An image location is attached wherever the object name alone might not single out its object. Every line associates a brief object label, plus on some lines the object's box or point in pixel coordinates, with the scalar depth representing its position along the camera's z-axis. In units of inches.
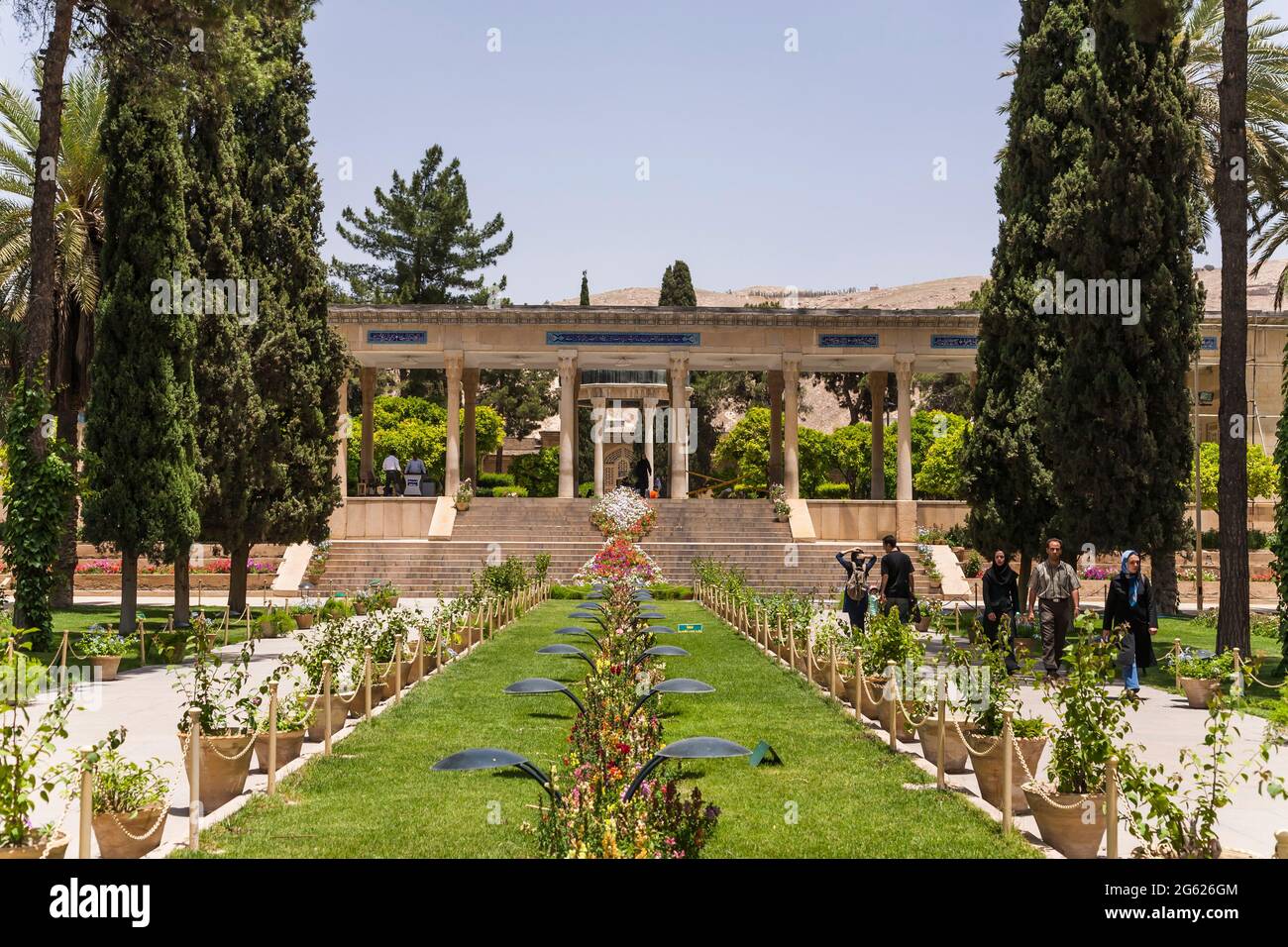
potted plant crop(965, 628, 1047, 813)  352.2
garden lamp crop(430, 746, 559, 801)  277.7
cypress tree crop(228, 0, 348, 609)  900.0
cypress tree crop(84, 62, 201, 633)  730.8
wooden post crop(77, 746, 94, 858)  257.1
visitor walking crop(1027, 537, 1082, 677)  612.1
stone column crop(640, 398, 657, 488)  2306.8
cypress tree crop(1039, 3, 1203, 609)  823.1
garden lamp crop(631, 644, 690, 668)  530.0
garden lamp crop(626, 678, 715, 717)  389.4
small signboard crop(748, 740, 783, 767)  415.8
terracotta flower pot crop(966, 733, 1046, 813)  350.9
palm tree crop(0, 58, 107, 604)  1044.5
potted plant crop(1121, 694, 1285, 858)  251.0
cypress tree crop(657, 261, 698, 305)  2815.0
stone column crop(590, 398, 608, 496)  2304.4
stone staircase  1289.4
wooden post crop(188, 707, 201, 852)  302.5
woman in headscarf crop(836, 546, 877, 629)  748.6
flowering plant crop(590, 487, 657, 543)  1381.6
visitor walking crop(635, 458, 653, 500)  1660.9
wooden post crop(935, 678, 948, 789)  381.7
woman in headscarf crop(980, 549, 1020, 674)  648.4
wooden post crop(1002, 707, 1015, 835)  323.3
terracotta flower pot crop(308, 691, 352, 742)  462.0
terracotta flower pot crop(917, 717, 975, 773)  409.4
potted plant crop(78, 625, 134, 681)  645.3
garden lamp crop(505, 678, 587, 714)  374.3
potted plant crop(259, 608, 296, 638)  886.1
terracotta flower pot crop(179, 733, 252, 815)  351.9
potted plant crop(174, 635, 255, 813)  353.1
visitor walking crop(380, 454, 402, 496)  1769.2
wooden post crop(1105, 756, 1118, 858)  280.4
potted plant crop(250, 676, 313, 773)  403.2
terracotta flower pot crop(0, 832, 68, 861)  241.3
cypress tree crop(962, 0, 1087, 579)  931.3
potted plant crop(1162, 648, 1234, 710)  558.9
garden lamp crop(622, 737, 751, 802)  293.9
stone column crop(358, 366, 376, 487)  1668.3
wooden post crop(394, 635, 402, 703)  556.5
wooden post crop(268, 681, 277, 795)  369.4
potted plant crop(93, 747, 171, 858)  289.1
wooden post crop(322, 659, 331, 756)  431.2
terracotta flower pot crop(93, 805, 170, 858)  288.4
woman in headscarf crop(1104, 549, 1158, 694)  577.6
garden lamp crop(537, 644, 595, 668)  485.6
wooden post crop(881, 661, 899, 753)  449.4
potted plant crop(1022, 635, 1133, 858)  298.5
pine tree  2453.2
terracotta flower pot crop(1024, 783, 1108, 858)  298.4
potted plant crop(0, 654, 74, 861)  240.4
